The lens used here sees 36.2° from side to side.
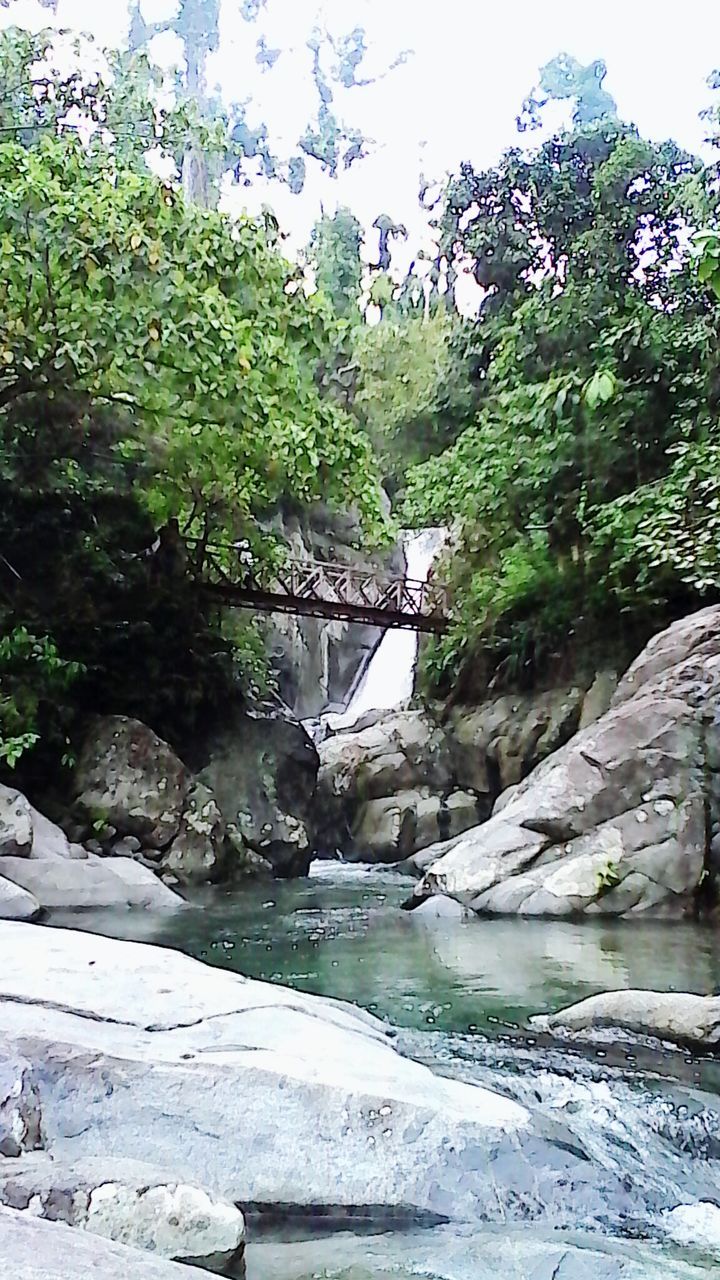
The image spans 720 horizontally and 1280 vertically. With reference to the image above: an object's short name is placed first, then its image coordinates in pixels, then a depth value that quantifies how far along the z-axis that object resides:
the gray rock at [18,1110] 2.62
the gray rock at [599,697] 13.14
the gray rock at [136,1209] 2.26
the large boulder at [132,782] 11.40
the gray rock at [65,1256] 1.81
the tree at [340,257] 32.62
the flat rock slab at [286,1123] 2.80
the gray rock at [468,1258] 2.46
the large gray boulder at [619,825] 8.46
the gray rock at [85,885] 9.10
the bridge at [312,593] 14.64
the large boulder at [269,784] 12.66
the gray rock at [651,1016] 4.51
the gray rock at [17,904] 7.67
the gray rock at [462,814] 15.46
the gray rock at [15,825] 9.43
